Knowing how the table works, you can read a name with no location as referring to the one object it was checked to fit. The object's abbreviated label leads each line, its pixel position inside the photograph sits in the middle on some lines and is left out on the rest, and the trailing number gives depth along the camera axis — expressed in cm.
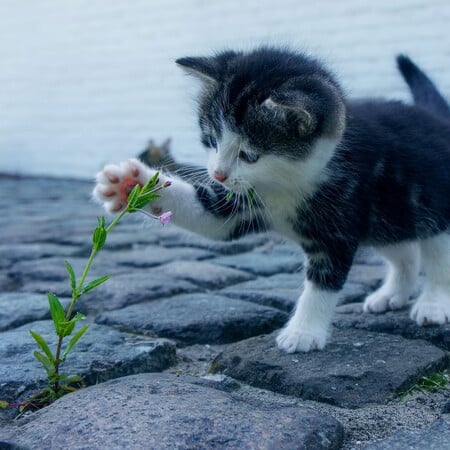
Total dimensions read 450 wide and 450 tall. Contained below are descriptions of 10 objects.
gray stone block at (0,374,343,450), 37
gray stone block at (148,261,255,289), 61
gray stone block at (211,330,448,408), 42
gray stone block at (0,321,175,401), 42
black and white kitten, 46
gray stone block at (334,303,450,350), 48
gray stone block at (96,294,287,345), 50
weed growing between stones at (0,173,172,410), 40
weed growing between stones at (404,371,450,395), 42
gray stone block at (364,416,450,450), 37
